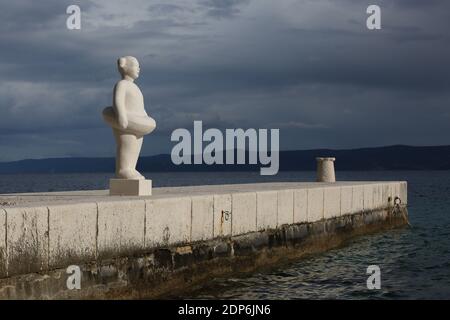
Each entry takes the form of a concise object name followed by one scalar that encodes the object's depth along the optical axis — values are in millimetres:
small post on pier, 24938
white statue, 12117
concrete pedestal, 12180
